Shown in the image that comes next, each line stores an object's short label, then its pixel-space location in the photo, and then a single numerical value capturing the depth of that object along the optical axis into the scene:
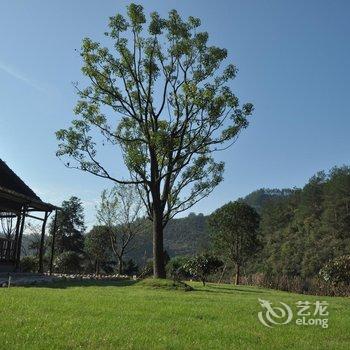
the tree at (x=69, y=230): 49.78
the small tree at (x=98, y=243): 44.47
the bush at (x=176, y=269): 35.06
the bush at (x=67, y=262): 35.50
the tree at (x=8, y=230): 34.72
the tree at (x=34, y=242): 46.16
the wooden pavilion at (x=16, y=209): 23.05
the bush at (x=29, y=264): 28.99
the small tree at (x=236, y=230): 37.00
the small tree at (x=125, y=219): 39.72
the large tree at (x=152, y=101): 20.42
